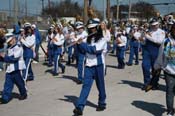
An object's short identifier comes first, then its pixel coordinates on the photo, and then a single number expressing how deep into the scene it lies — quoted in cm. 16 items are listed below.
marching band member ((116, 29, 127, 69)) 1021
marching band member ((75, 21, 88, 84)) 757
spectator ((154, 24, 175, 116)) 504
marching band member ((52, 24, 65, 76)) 878
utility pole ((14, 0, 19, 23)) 1153
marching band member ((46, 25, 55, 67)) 1063
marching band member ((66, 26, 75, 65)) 1108
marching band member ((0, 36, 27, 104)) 617
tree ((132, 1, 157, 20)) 4296
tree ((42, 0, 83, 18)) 4367
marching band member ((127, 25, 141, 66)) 1084
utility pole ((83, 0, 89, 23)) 1569
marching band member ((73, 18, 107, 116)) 529
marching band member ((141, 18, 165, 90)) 684
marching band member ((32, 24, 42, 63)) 1066
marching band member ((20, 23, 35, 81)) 766
